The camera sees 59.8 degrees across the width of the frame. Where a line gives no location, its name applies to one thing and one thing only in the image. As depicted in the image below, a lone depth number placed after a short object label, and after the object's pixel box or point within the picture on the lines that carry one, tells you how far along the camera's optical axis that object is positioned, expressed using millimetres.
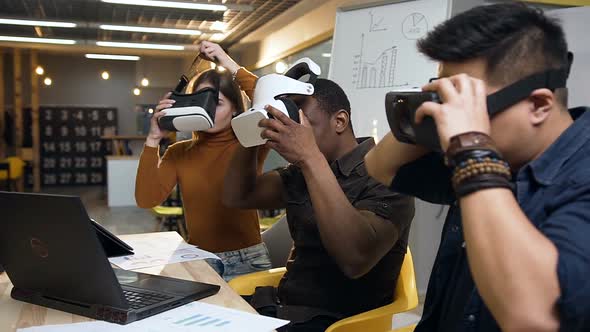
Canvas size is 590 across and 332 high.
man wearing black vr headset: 687
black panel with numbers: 11453
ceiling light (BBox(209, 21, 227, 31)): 7010
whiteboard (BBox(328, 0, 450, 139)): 3094
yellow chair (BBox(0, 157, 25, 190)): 8945
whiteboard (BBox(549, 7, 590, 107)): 3115
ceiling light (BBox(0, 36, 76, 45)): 7659
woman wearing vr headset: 1911
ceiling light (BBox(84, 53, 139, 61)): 9645
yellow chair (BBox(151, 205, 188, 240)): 4980
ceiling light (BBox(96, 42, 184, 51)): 8086
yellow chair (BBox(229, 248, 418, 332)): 1359
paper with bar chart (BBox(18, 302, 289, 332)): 950
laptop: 979
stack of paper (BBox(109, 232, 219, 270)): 1472
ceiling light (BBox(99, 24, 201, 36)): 6800
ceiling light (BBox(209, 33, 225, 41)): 7645
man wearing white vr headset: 1341
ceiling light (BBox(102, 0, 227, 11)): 5242
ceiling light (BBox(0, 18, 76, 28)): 6543
